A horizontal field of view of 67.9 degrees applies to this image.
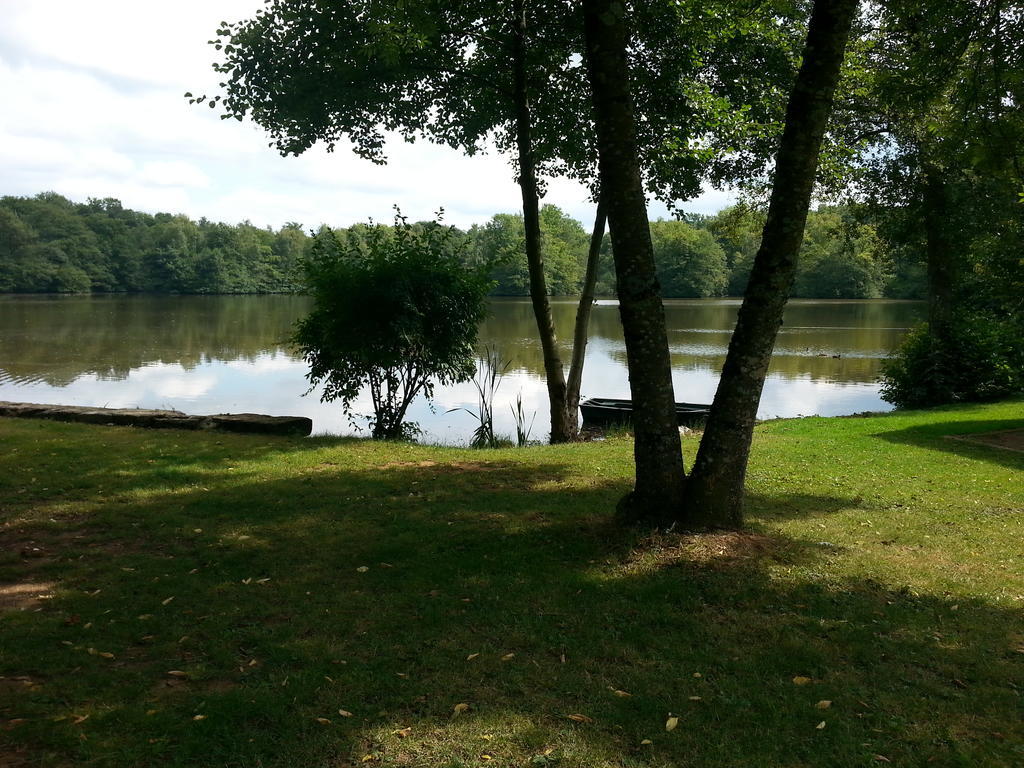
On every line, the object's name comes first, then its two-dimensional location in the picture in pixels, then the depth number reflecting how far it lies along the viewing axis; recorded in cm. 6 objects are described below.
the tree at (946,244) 1580
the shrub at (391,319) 1149
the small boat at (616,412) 1469
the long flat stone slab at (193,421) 1134
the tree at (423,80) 1180
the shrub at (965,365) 1648
